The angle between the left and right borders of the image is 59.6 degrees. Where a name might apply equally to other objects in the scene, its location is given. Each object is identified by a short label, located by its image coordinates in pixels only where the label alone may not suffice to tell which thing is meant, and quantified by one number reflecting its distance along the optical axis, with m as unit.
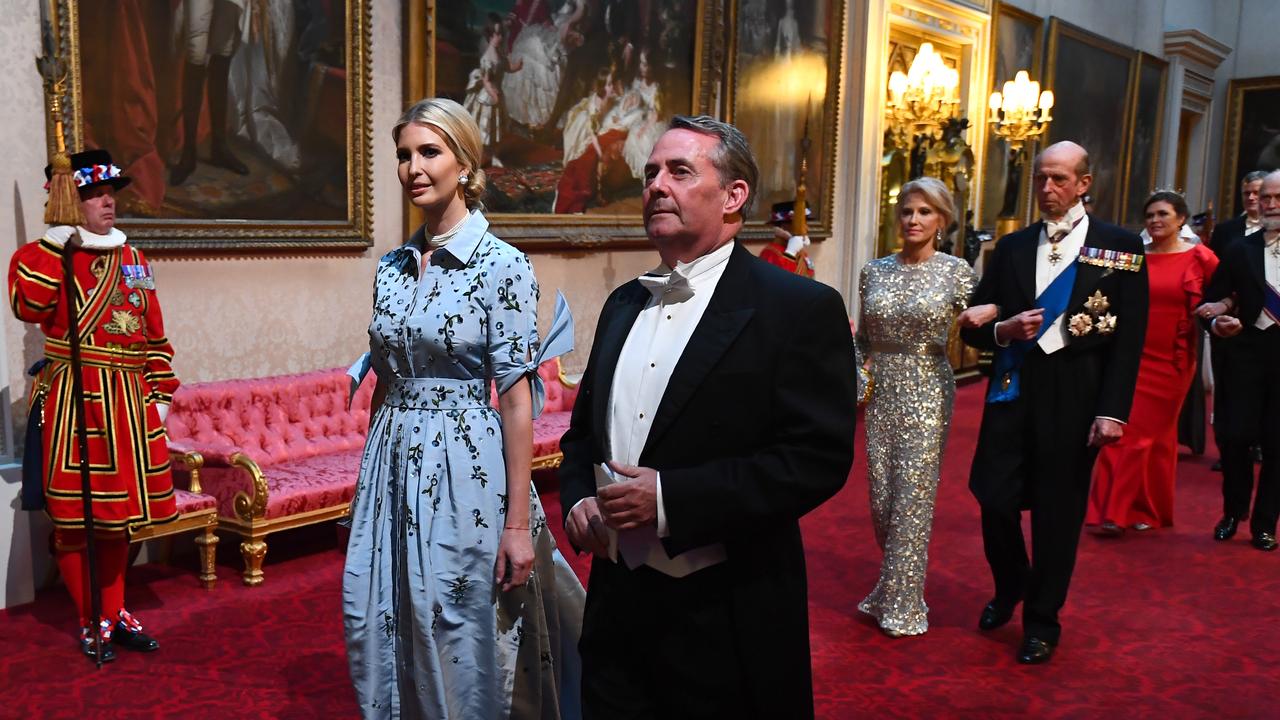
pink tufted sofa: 5.23
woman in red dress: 6.43
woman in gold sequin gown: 4.50
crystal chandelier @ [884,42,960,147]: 10.00
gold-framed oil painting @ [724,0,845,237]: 9.22
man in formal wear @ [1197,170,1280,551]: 6.22
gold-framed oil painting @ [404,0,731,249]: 6.86
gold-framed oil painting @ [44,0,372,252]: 5.16
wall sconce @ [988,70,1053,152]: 11.20
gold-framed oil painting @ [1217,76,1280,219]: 18.50
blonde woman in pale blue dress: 2.74
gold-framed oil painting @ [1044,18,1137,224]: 13.94
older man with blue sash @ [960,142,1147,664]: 4.16
